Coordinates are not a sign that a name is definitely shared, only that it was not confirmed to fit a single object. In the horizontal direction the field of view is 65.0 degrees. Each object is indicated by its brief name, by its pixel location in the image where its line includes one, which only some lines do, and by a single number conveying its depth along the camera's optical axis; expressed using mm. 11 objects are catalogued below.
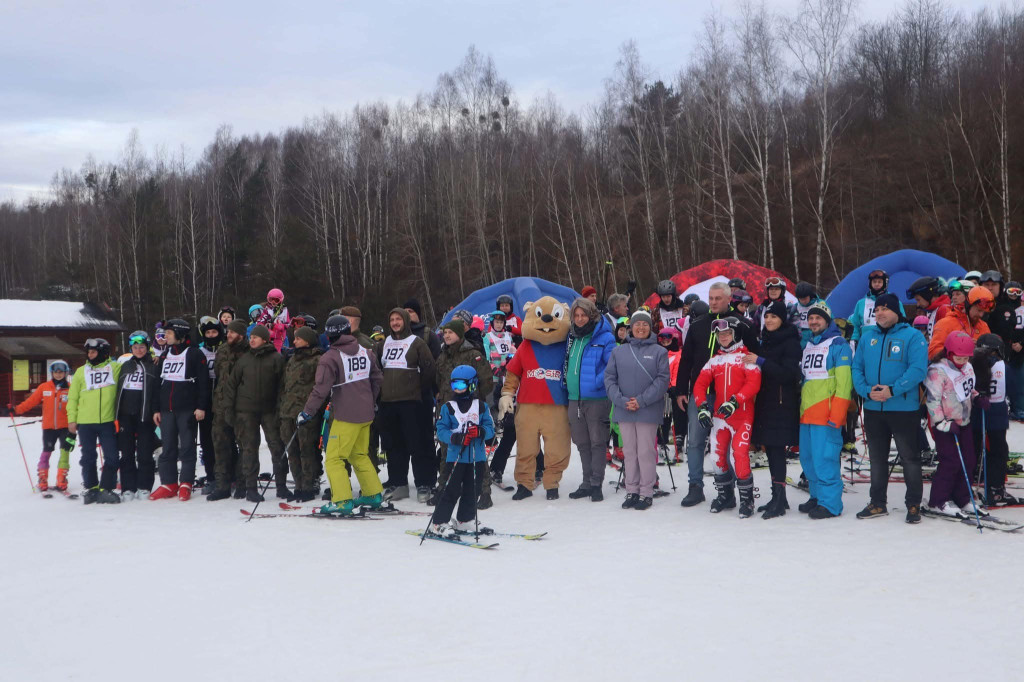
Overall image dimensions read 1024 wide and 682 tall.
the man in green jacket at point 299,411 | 8320
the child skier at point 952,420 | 6332
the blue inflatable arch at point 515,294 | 17203
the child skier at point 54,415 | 9703
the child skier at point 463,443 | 6488
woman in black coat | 6871
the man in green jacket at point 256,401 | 8328
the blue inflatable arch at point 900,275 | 14719
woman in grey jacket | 7473
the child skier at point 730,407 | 6953
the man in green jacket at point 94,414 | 8797
